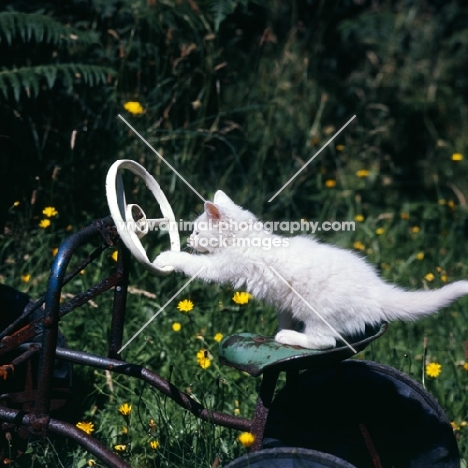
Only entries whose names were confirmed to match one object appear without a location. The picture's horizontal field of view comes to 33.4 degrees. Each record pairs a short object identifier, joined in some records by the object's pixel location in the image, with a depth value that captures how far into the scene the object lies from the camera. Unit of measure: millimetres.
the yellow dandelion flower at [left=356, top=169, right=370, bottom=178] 4922
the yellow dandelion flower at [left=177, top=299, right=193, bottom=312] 3134
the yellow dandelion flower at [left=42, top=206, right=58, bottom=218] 3656
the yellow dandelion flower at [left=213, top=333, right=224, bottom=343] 3398
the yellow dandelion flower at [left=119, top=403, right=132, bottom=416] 2660
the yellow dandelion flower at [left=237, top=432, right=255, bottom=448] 2180
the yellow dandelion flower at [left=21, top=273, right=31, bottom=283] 3647
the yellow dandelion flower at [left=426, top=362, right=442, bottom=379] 3080
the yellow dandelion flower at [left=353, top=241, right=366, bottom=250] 4375
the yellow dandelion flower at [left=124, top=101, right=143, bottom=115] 4008
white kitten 2463
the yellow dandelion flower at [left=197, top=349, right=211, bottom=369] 2866
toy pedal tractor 2299
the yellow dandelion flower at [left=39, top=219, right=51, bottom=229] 3648
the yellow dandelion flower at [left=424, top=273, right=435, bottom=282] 3848
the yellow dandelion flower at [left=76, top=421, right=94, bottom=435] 2789
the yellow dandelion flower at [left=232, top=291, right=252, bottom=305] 3279
